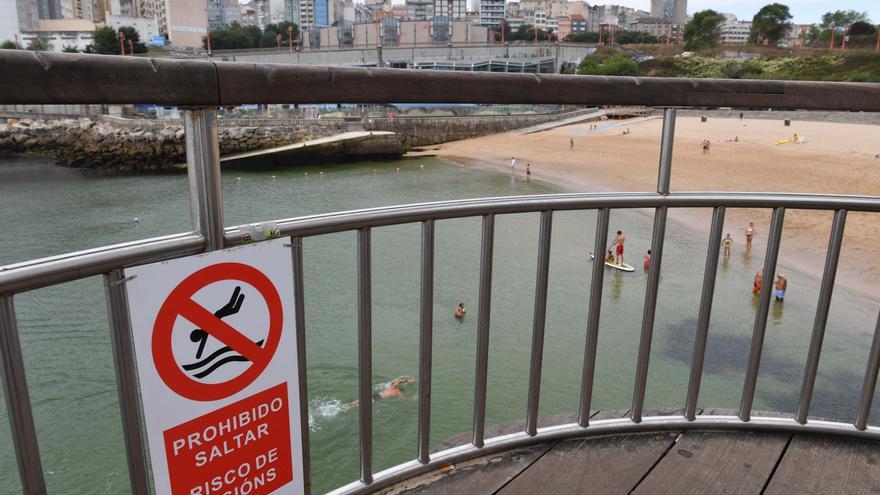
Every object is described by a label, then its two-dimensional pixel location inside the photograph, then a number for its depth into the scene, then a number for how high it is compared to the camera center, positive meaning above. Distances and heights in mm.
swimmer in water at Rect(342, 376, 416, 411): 9094 -4612
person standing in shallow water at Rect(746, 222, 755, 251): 16034 -4322
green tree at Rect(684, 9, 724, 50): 80750 +2945
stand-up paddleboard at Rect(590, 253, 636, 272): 12320 -4113
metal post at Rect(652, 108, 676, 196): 1841 -250
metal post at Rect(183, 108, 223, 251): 1202 -219
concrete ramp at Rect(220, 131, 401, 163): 37953 -5602
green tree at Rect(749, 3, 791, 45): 76562 +3583
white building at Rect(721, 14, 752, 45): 168325 +7505
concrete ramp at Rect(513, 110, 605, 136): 49812 -5418
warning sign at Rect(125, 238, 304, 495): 1219 -615
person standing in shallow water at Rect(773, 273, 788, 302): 13003 -4472
